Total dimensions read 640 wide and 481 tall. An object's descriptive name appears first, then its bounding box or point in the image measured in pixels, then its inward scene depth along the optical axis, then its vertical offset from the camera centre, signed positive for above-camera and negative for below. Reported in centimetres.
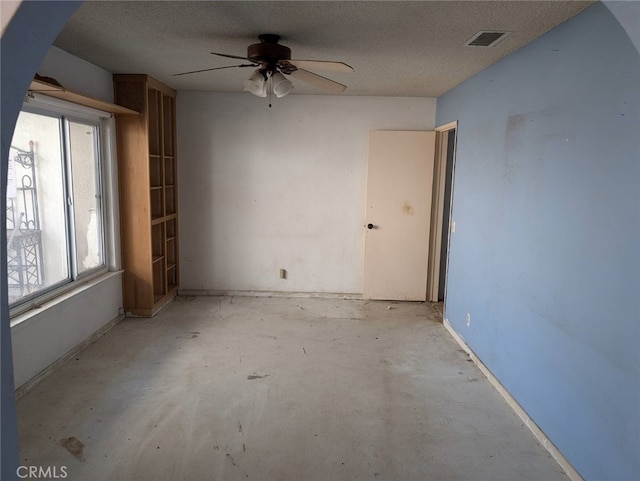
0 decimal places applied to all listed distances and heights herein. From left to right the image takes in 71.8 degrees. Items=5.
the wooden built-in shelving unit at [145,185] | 432 -12
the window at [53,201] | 312 -24
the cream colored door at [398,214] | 517 -41
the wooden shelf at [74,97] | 274 +54
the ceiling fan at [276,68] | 273 +68
